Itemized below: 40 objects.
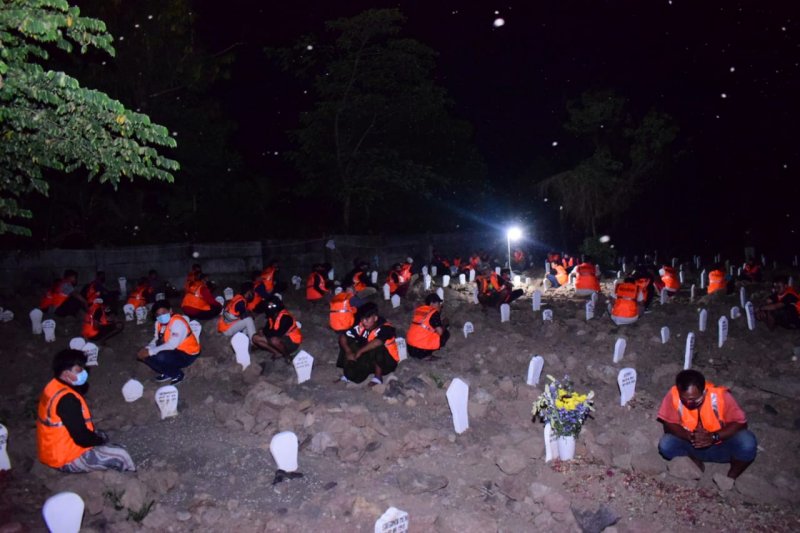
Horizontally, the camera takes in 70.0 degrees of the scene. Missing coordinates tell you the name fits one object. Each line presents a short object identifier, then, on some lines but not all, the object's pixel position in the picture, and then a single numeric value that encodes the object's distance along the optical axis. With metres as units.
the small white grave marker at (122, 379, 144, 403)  7.54
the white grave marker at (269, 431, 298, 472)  5.34
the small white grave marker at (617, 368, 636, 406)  6.86
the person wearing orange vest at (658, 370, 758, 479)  5.13
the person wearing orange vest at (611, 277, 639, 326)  11.20
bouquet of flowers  5.43
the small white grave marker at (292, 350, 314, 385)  8.05
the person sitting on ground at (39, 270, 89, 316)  11.87
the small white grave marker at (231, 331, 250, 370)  8.64
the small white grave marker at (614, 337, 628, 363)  8.66
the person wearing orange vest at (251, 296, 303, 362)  8.84
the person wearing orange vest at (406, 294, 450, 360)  8.80
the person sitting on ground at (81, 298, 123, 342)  10.03
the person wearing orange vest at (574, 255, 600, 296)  14.88
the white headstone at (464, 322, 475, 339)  10.70
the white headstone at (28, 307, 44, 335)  10.83
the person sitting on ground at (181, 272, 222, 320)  11.28
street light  28.07
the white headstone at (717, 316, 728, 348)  9.56
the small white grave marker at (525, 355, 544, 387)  7.64
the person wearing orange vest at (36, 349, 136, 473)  4.93
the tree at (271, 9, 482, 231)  20.17
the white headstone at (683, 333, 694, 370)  8.14
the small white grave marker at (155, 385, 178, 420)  6.95
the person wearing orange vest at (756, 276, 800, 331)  10.20
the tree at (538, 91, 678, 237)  26.11
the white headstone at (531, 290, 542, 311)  13.62
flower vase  5.59
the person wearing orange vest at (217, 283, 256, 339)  9.79
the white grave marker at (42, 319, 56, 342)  10.52
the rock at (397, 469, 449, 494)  5.19
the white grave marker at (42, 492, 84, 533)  3.99
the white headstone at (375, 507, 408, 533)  4.00
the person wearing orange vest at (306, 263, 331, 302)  14.00
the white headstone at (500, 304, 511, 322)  12.59
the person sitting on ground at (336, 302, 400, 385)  7.73
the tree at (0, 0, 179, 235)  4.57
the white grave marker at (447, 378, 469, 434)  6.21
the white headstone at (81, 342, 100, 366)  8.81
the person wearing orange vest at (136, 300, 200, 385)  8.05
